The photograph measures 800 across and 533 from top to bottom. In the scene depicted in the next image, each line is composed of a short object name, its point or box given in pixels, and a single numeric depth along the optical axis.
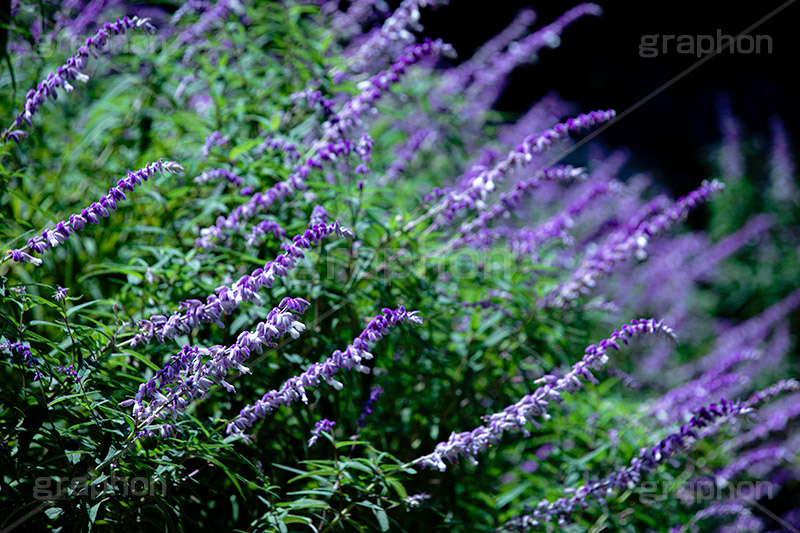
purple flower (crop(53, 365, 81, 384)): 4.12
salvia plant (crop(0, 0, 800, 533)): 4.22
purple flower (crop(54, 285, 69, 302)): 3.99
